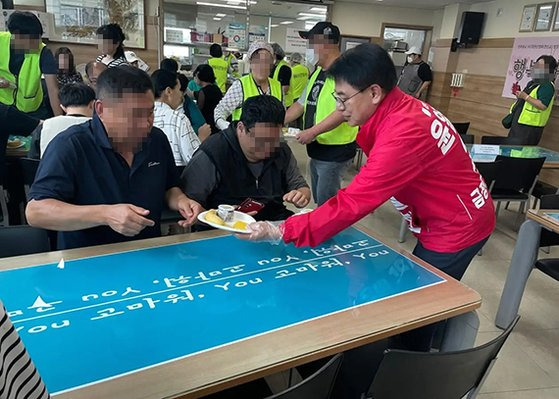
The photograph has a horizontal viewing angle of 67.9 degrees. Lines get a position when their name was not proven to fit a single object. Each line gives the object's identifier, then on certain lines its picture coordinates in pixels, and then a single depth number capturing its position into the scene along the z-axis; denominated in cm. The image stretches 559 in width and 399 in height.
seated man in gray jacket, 166
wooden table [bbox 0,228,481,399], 83
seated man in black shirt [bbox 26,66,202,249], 125
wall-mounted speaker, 711
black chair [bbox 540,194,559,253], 221
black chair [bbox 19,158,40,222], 231
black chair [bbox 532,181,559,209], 386
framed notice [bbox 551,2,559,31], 555
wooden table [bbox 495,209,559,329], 210
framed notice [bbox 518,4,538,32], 601
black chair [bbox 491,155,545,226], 329
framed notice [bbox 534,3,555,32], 567
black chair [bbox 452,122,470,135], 517
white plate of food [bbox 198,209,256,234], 141
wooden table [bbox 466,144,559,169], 347
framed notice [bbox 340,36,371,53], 857
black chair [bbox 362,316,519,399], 89
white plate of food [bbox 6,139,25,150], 273
